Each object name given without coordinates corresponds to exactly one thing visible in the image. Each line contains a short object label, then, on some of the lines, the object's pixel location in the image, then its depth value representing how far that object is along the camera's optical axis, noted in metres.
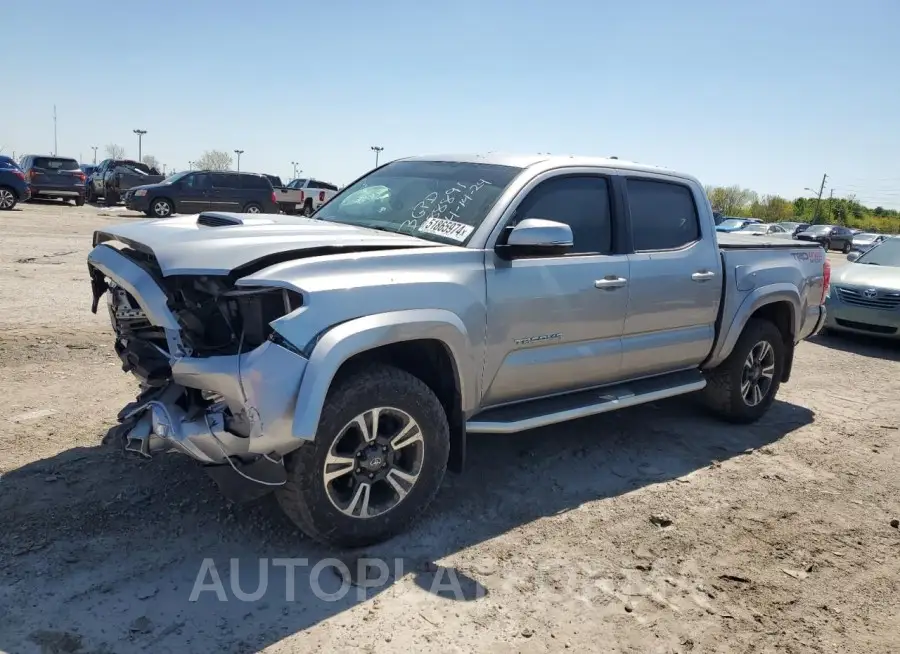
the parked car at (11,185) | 20.48
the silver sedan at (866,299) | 9.34
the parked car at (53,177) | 23.94
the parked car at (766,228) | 34.50
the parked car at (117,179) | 26.86
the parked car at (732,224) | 28.69
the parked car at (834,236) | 40.41
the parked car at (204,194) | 21.77
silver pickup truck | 3.08
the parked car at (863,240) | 37.46
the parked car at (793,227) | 43.43
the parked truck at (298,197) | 28.93
